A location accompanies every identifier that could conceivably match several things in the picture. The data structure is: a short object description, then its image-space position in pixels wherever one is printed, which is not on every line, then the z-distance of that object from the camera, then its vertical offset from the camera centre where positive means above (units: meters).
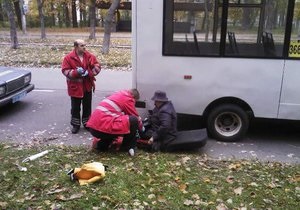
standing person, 6.46 -1.14
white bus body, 5.80 -1.06
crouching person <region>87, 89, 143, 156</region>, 5.28 -1.51
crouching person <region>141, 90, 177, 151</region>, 5.61 -1.64
